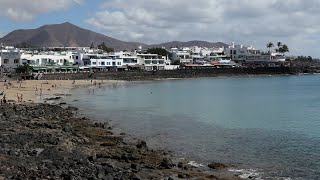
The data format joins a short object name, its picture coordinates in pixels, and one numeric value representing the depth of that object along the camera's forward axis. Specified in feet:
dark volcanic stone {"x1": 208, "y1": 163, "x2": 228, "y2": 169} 63.62
